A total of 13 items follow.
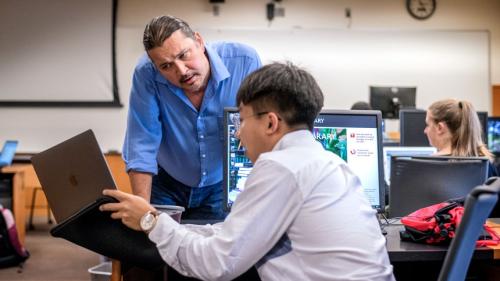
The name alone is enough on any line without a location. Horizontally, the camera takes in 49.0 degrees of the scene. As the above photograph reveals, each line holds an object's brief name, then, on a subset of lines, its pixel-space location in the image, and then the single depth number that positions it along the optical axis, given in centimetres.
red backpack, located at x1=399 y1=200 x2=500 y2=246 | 157
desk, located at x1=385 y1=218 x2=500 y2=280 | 151
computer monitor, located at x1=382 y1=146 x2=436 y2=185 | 263
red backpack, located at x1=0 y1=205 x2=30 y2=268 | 385
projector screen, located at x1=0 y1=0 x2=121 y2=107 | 642
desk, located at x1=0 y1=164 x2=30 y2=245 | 445
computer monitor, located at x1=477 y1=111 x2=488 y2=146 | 356
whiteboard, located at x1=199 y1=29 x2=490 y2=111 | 656
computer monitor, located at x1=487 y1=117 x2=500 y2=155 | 444
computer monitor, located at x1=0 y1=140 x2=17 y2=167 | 456
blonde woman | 266
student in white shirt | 111
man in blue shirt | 191
